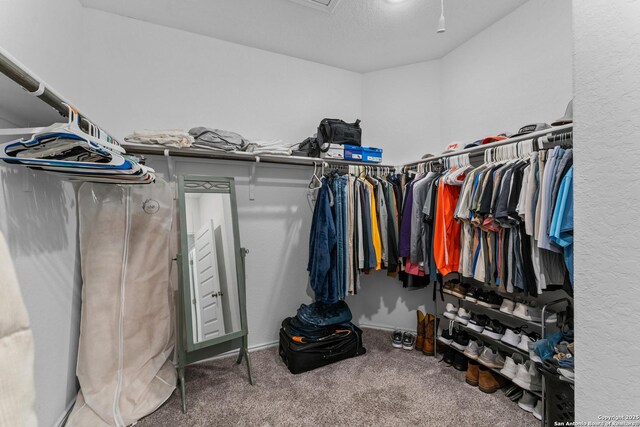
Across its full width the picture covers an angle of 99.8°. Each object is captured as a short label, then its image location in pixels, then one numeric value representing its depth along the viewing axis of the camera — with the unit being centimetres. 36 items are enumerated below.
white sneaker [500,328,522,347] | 178
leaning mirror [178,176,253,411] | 184
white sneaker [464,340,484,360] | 199
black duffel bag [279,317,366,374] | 209
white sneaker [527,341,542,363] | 152
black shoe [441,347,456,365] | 221
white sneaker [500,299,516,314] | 179
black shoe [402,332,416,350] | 246
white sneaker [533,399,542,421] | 161
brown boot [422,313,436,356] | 237
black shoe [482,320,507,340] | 190
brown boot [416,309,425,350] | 244
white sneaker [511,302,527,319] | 170
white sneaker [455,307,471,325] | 208
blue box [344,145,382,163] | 248
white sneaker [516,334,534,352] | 170
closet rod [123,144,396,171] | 187
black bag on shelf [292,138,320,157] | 246
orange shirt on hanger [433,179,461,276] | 204
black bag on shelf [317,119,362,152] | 246
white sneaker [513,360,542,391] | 163
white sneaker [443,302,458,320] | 216
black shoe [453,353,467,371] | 211
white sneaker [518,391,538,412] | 168
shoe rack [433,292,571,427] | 158
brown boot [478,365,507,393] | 185
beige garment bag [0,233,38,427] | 42
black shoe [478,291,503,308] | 191
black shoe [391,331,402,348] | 248
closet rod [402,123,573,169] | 145
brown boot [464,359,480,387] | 193
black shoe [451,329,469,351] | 211
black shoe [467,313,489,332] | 199
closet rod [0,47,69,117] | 72
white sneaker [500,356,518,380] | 176
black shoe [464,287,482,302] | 202
